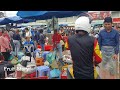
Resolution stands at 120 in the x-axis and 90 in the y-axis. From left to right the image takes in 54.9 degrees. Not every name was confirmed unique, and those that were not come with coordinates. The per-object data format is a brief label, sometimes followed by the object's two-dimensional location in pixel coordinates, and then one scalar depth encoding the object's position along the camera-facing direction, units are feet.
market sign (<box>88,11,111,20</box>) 58.07
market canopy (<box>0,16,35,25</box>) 25.51
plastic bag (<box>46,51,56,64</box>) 12.04
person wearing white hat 5.22
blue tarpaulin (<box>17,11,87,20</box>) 13.58
